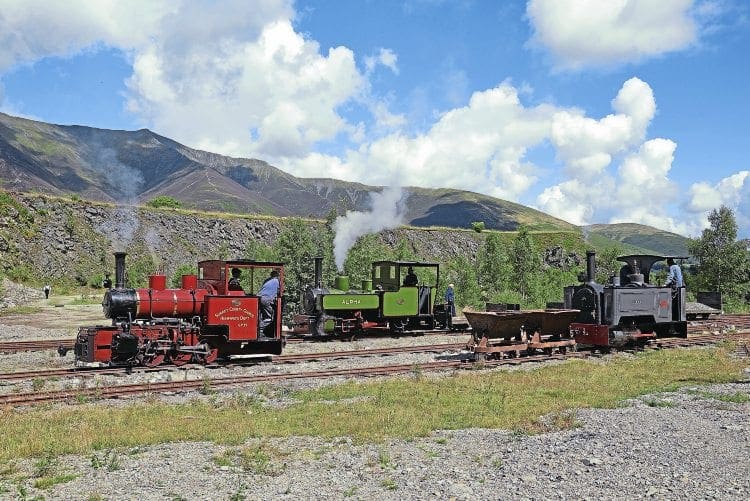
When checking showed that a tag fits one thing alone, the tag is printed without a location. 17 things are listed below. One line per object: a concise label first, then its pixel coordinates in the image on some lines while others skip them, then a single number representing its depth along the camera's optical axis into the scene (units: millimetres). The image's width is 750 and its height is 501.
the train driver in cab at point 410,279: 22406
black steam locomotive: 16672
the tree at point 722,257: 42656
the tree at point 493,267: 44469
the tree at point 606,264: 53747
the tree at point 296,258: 29594
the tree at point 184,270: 36281
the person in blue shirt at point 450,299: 23781
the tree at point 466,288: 36969
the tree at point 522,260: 48531
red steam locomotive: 13641
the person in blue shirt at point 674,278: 18250
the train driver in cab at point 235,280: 15203
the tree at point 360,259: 32875
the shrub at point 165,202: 84781
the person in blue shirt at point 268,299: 15297
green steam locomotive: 20641
